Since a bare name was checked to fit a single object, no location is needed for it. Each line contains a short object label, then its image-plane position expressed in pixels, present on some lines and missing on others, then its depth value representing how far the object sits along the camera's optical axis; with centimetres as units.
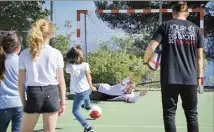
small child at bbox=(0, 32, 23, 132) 419
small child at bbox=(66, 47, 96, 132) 648
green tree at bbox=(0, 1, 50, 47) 1344
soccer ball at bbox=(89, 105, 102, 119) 733
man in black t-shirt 453
